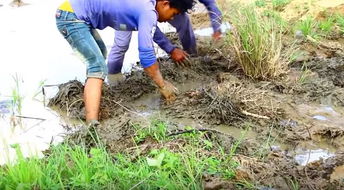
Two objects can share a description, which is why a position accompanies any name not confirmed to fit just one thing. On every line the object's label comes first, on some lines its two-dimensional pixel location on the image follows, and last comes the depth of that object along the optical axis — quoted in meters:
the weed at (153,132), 3.94
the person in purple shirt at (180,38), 5.52
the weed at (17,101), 4.84
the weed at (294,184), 3.16
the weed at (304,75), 5.26
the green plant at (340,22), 6.63
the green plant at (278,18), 6.65
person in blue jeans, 4.36
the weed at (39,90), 5.25
